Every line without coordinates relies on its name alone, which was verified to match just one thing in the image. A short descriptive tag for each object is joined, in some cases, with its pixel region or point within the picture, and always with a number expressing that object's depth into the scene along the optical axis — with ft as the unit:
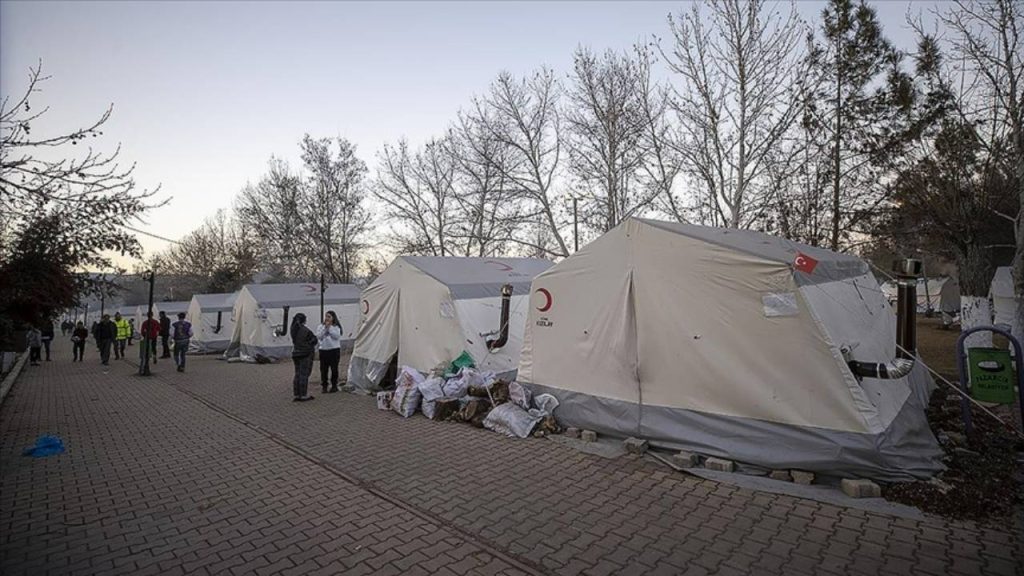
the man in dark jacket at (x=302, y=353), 31.19
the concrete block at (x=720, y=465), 16.19
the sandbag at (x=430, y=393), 25.94
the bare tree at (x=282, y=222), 89.24
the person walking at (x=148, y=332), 48.18
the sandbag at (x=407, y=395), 26.47
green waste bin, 18.02
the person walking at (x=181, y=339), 49.44
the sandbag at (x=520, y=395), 23.34
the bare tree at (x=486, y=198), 61.52
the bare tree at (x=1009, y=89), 25.07
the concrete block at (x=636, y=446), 18.49
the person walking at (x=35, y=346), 58.88
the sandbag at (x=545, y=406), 22.63
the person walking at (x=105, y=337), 57.31
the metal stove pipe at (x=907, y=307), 15.97
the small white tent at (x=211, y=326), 75.61
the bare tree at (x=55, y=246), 18.12
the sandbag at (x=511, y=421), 21.90
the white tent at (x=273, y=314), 59.62
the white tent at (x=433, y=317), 31.19
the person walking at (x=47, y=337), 64.18
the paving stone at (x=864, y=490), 13.84
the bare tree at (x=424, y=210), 77.36
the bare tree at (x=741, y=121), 37.47
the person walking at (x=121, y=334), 67.43
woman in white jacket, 33.83
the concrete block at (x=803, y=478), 15.01
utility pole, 56.99
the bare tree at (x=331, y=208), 86.43
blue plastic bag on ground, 20.20
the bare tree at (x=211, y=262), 118.42
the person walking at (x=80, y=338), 63.00
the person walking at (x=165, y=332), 63.21
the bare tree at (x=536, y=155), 59.62
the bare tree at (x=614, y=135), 48.14
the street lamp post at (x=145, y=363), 47.21
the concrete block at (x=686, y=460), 16.79
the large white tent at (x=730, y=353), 14.94
